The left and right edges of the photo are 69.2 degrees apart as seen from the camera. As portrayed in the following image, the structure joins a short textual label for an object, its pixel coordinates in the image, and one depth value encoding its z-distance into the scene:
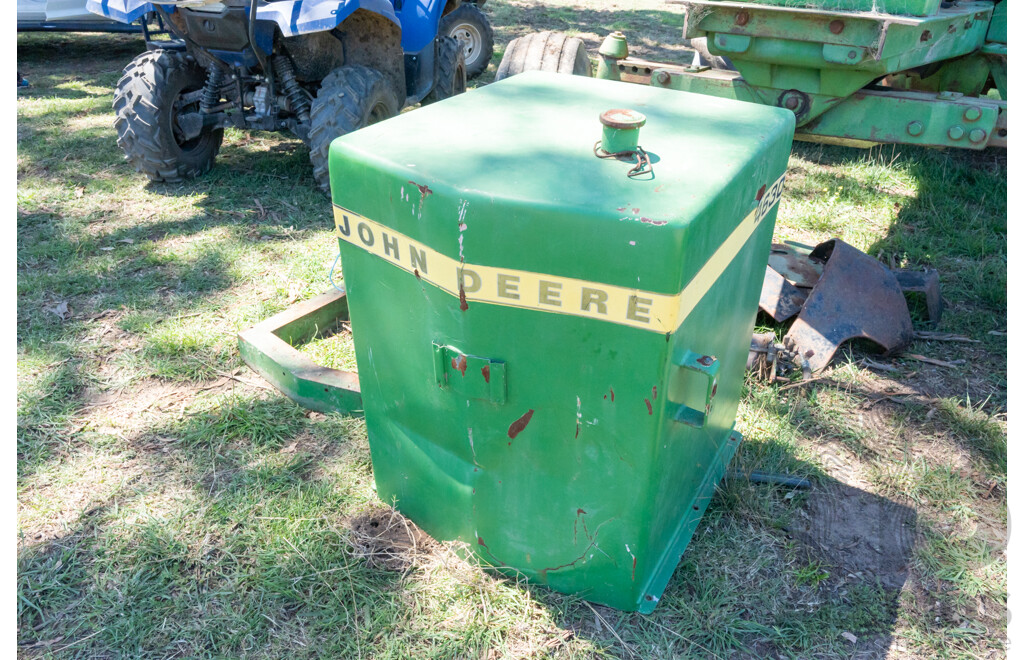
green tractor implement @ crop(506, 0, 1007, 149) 3.31
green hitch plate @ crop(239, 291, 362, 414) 2.90
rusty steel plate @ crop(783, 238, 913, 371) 3.22
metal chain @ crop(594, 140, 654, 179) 1.75
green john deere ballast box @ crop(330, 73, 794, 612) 1.65
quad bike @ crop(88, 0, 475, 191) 4.42
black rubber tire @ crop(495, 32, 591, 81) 4.91
